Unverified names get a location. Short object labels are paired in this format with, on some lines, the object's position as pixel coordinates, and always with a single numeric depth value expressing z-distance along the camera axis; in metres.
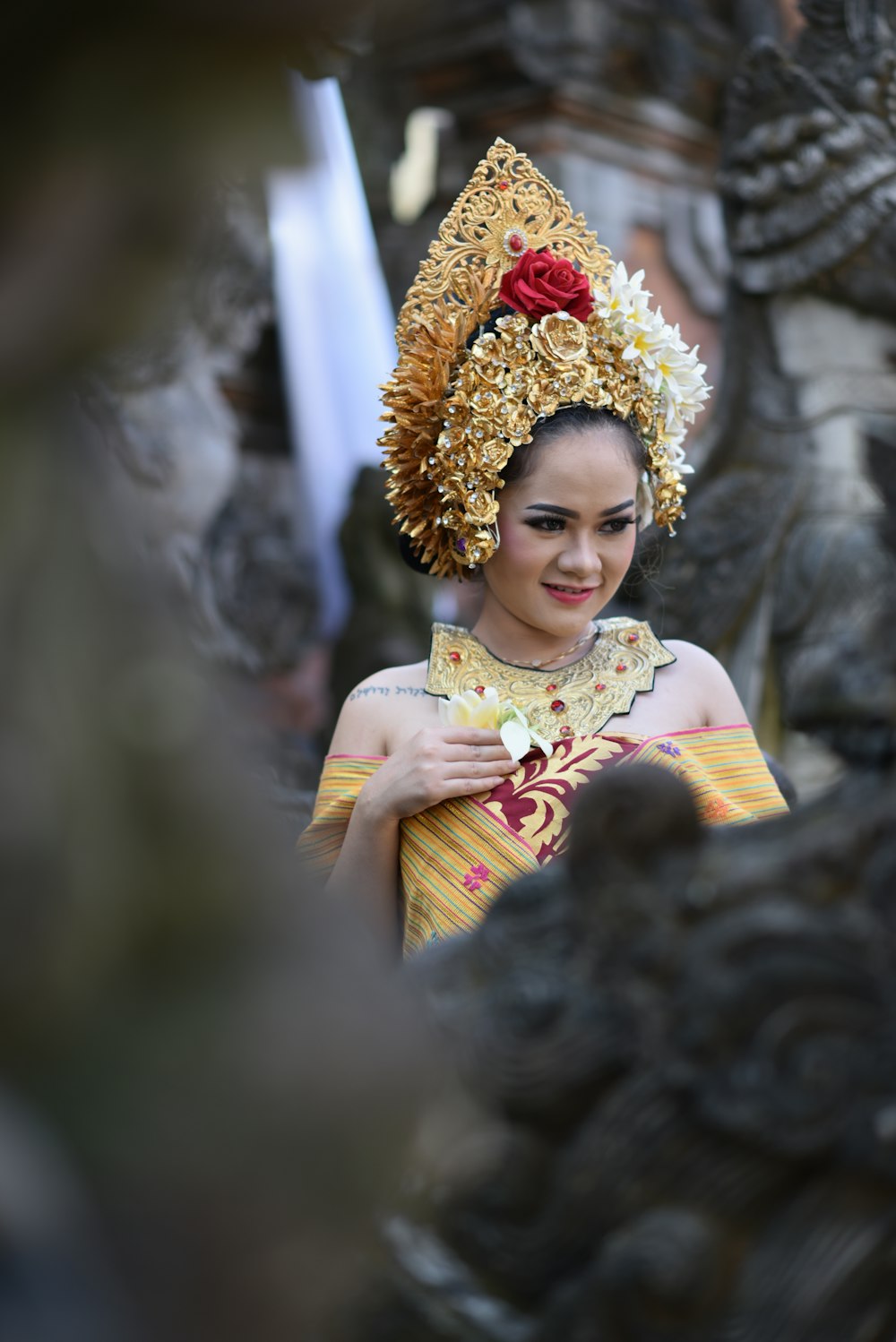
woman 2.53
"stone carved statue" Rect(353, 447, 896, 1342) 1.20
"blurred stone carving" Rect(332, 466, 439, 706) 6.55
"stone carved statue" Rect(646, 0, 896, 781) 5.17
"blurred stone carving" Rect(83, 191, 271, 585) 6.58
